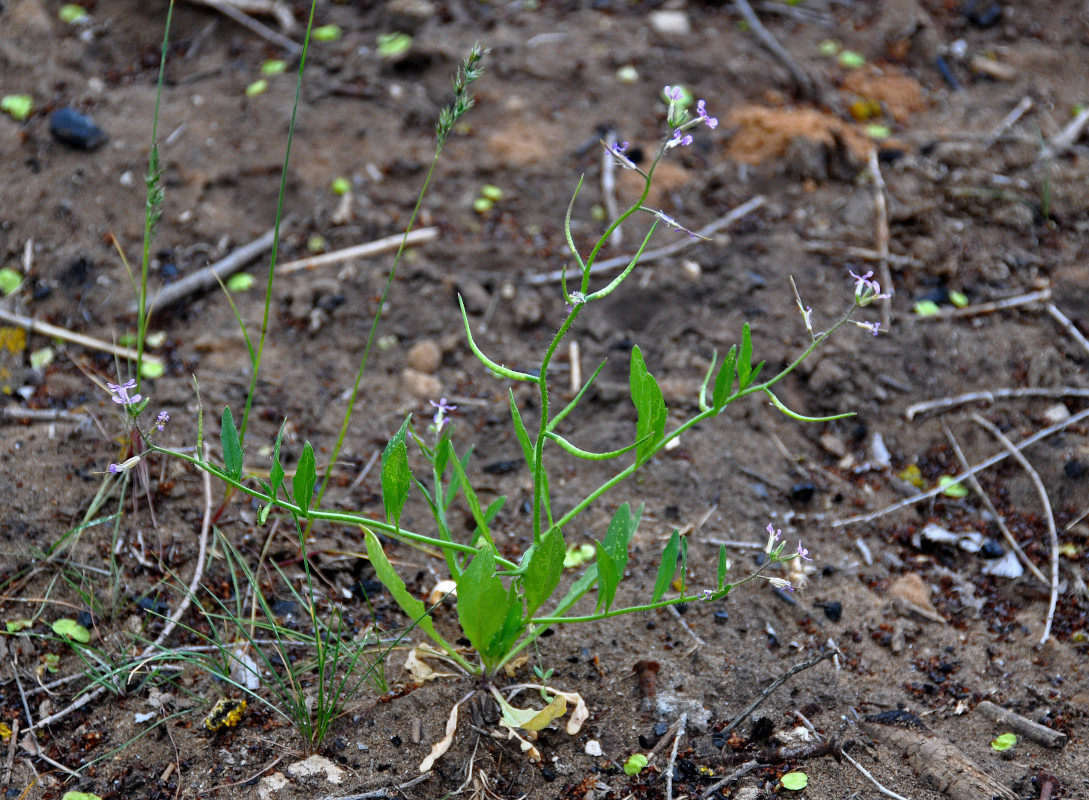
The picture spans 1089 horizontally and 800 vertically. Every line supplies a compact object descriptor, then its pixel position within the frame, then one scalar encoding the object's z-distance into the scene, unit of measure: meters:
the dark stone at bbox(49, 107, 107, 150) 3.37
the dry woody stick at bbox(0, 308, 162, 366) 2.78
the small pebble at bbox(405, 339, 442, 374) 2.92
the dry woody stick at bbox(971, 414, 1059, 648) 2.23
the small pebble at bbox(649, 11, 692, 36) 4.23
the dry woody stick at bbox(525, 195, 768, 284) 3.20
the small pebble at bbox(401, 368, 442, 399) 2.83
